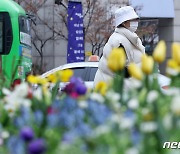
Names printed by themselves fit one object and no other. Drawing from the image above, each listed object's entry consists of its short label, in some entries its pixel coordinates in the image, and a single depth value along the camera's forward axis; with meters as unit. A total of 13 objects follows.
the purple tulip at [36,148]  2.90
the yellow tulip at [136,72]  3.88
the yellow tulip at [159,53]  3.91
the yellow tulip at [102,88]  4.49
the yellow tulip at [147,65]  3.71
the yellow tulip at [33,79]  4.82
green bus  24.16
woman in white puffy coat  8.64
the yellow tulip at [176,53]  4.01
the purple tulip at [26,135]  3.22
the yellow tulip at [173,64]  4.10
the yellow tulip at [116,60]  3.69
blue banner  32.53
